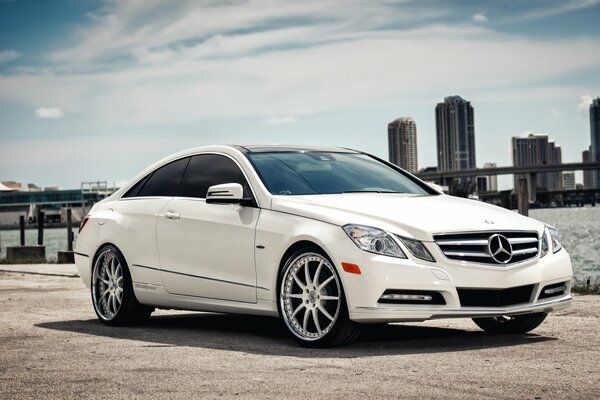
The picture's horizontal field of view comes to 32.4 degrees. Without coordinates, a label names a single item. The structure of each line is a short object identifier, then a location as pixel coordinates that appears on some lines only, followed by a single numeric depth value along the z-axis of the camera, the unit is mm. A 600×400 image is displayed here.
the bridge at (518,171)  104956
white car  7449
